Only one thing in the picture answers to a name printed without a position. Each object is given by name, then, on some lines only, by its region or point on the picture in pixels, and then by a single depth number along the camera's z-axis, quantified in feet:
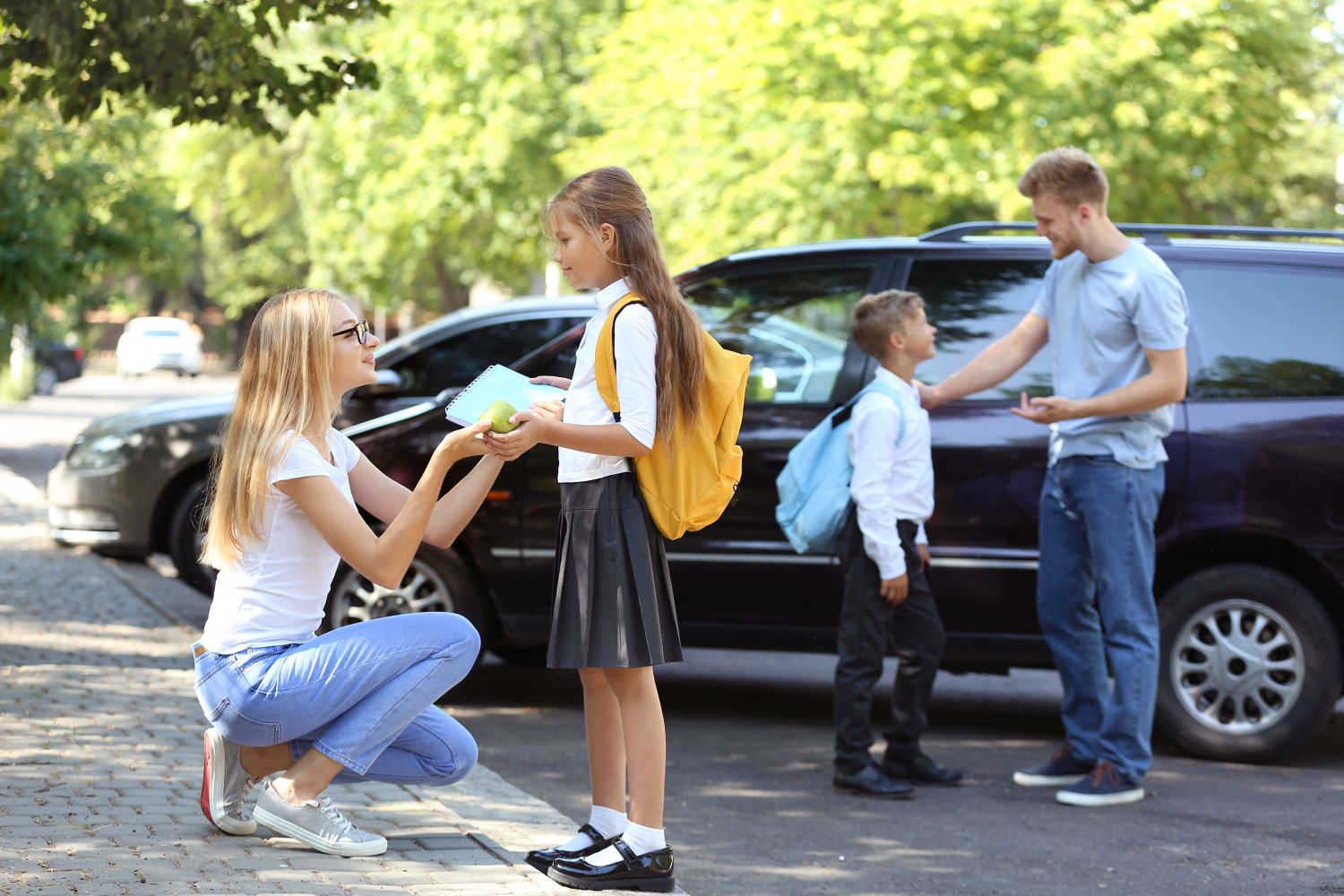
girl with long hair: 13.12
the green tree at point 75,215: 57.47
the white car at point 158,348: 180.55
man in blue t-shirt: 18.04
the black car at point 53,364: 122.01
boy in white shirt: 18.24
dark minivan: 20.31
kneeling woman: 13.01
